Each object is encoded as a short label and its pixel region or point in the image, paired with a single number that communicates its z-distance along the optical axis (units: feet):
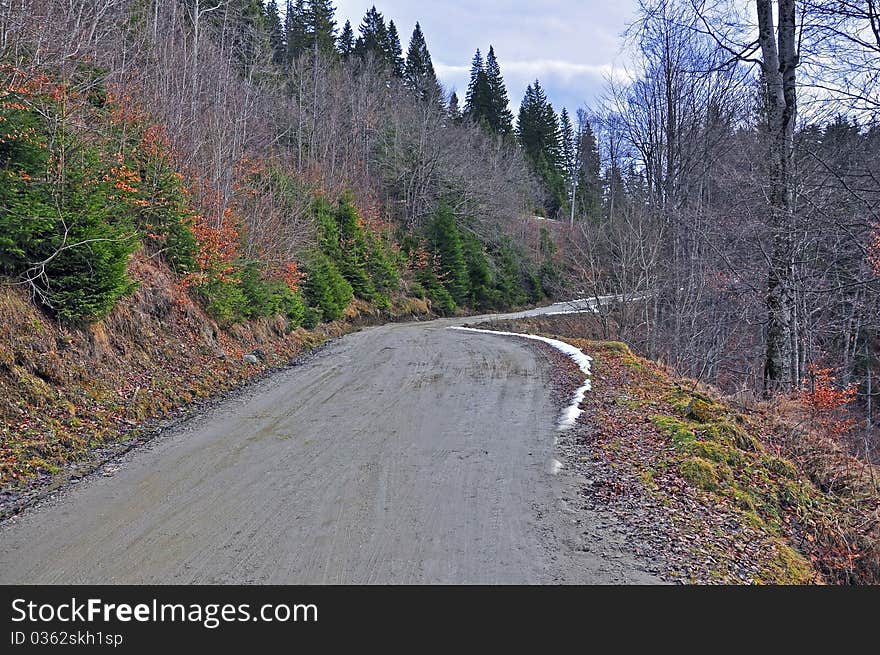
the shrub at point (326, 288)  66.59
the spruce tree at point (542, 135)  211.82
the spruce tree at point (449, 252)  113.70
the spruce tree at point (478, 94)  194.59
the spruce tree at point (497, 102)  192.75
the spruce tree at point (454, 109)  174.90
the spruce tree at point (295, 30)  141.19
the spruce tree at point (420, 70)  146.53
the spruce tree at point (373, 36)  163.77
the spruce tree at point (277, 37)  141.89
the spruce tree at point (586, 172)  181.06
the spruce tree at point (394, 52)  170.09
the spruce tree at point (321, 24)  141.90
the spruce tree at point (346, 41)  172.55
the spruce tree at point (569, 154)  223.92
